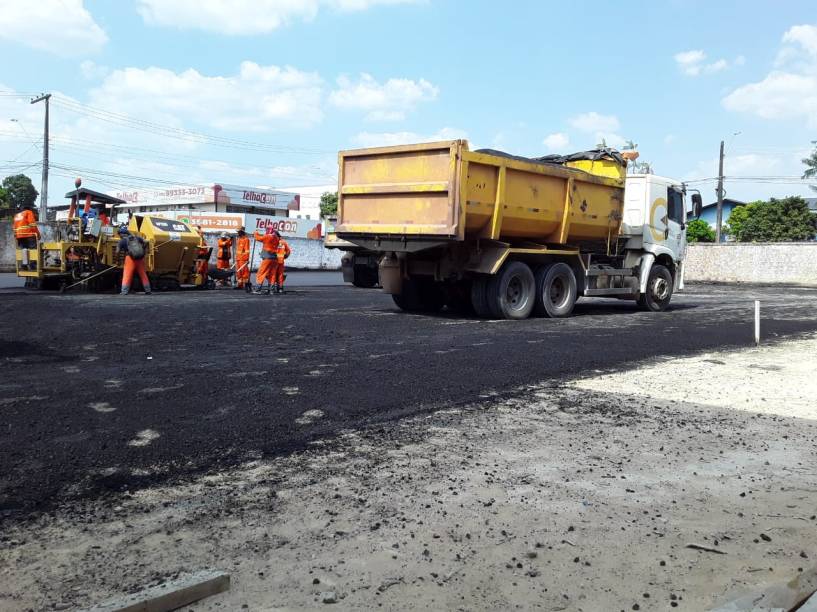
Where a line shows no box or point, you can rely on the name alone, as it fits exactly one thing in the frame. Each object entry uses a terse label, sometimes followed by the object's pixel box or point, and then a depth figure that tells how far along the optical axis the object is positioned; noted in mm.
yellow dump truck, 11234
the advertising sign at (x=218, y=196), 68000
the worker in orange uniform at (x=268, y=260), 16625
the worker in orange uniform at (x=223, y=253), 19766
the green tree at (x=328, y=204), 84356
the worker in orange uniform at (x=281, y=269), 17406
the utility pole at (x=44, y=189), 34625
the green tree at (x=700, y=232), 54441
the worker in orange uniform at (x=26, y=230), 16375
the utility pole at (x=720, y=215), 40981
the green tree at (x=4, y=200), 74250
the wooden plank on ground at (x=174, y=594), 2441
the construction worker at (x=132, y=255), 15727
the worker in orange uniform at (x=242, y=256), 19047
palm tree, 55228
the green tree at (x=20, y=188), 97462
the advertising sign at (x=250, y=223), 54906
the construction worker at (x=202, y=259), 18938
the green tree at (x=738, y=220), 54634
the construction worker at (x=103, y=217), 16641
